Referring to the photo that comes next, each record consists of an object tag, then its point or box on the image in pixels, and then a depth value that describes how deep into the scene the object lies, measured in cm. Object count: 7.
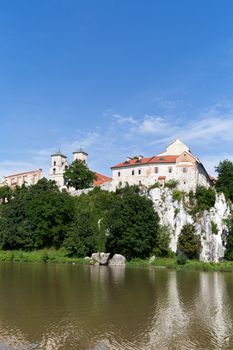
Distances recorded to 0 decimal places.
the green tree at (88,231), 5919
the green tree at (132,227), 5769
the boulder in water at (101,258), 5584
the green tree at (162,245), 6045
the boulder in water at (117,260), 5581
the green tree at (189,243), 5888
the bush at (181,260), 5444
